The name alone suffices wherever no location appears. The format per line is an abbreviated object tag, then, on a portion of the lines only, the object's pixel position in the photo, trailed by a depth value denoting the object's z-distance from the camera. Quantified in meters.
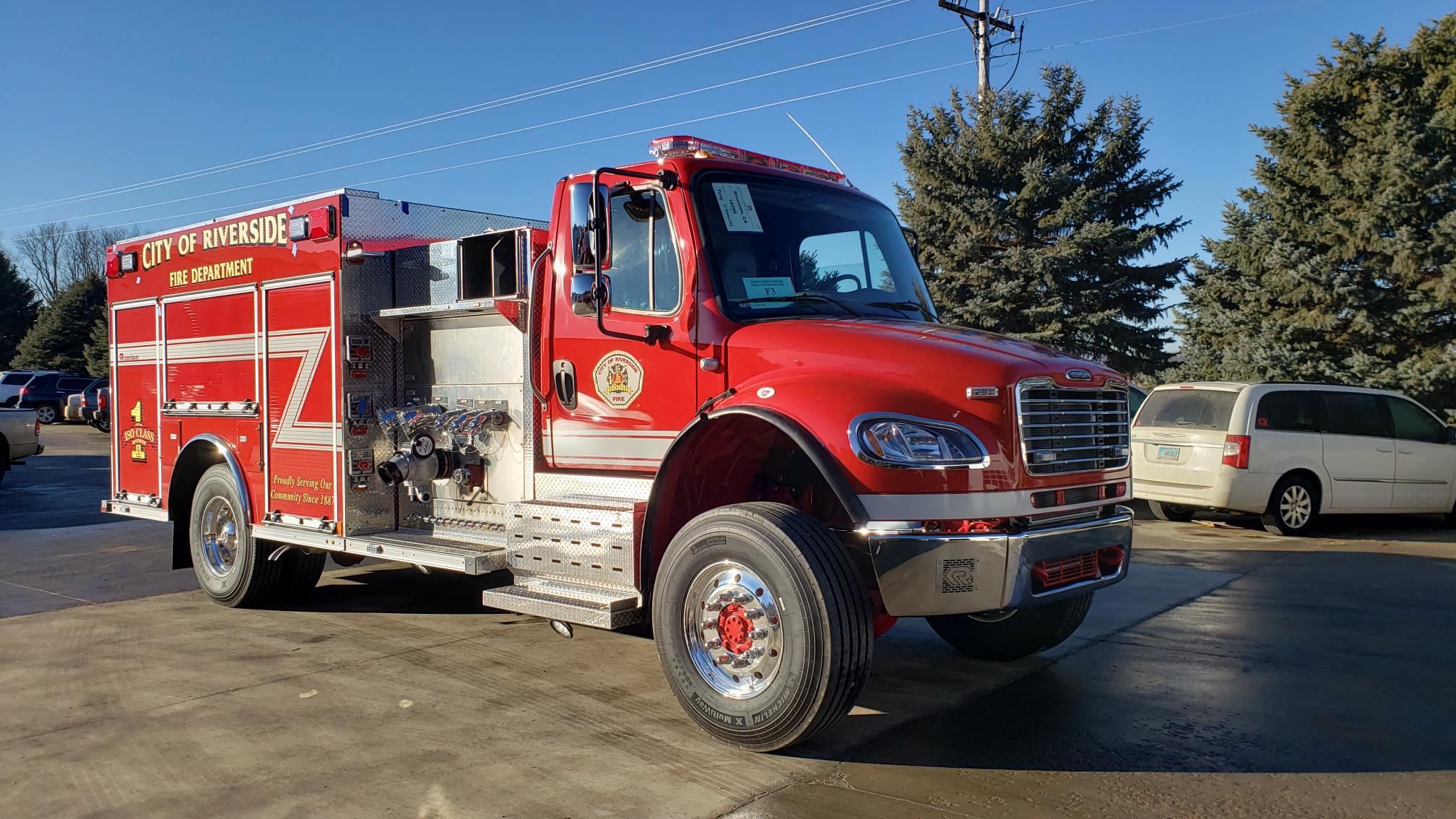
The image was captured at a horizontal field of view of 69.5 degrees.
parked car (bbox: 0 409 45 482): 17.12
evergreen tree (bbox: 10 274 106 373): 51.75
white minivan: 11.33
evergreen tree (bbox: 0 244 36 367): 59.41
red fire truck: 4.27
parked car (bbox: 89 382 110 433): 30.81
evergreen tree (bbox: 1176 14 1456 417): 18.39
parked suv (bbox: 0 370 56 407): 34.78
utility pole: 22.80
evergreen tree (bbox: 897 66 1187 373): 21.98
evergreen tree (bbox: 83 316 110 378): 48.12
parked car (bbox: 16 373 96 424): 34.72
